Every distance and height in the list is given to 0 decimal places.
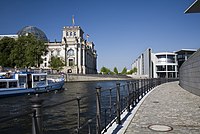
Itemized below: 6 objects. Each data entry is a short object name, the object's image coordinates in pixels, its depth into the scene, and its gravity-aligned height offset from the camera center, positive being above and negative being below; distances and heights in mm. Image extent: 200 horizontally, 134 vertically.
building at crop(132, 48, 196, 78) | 93875 +5188
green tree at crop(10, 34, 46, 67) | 57438 +6585
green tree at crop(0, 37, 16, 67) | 60938 +7439
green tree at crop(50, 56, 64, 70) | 88125 +4380
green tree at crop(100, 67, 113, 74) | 152362 +2828
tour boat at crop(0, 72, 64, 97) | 28481 -1580
